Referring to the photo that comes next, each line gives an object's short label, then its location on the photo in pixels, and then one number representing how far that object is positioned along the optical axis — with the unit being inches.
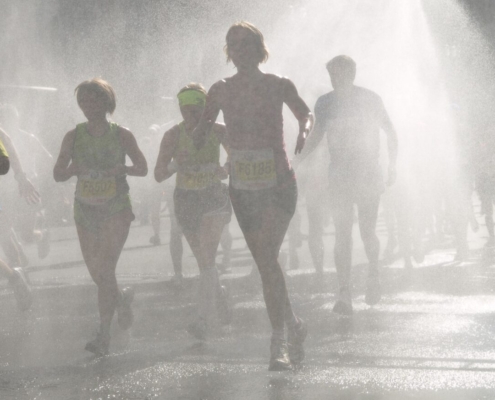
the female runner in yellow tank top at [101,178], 513.7
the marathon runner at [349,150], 630.5
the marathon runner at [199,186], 548.4
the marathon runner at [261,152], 455.5
